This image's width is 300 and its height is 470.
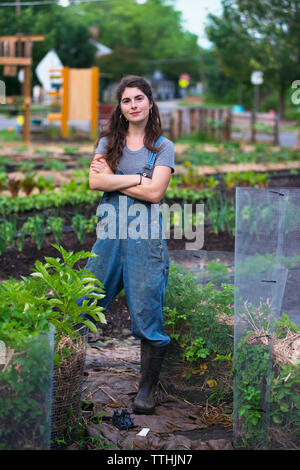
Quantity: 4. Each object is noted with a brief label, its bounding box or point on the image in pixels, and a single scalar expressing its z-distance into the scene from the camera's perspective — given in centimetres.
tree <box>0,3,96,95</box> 3094
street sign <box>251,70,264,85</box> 2033
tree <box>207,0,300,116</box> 1750
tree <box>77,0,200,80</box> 6562
